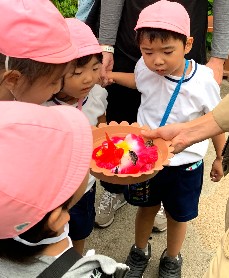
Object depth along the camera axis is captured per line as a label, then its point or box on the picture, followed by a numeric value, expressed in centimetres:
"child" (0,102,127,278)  86
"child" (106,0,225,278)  168
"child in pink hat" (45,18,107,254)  162
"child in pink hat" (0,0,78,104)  131
